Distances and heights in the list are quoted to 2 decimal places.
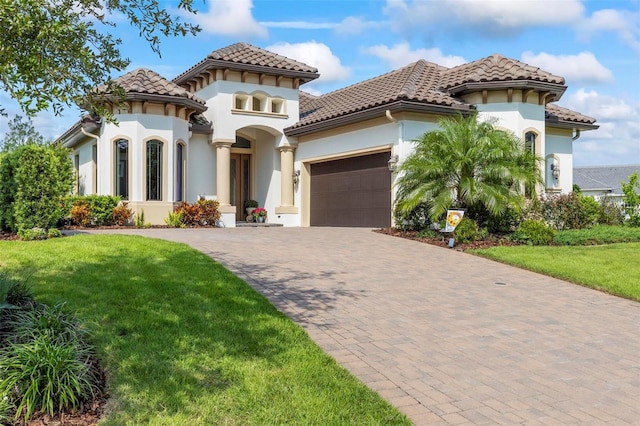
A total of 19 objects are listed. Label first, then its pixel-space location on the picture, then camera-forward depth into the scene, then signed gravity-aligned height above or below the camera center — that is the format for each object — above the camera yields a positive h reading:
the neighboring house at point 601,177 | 39.86 +2.09
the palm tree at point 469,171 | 13.80 +0.86
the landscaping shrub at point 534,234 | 13.63 -0.80
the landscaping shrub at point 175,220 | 17.70 -0.58
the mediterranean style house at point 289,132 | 17.38 +2.59
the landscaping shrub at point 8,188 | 12.20 +0.35
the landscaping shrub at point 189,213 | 18.30 -0.35
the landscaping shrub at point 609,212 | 18.97 -0.33
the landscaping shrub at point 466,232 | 13.43 -0.74
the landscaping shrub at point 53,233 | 12.09 -0.69
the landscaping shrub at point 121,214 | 17.09 -0.37
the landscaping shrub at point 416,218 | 15.38 -0.44
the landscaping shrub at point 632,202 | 19.08 +0.04
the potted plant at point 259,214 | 22.03 -0.47
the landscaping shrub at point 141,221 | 17.50 -0.61
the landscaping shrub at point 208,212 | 18.78 -0.33
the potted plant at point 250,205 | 22.82 -0.09
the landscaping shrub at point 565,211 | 16.19 -0.25
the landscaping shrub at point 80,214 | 16.33 -0.35
